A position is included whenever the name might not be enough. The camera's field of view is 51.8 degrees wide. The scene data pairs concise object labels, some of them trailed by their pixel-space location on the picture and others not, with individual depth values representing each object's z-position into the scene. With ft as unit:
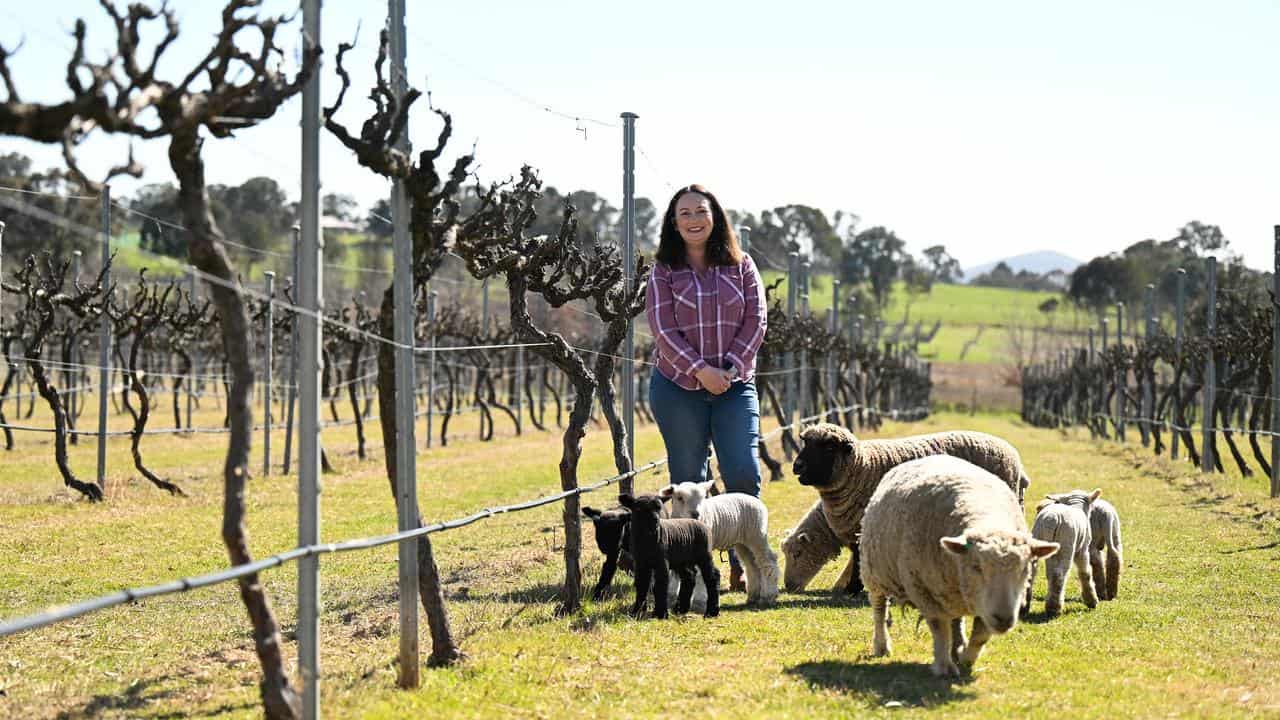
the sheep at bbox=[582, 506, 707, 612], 24.89
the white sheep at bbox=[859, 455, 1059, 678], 17.97
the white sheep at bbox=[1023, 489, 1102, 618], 25.36
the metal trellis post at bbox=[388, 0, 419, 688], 18.12
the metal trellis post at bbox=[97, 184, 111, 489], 48.73
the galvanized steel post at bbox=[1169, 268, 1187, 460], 84.17
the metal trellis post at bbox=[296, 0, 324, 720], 15.39
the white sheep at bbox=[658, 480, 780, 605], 24.81
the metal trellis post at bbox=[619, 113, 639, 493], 34.09
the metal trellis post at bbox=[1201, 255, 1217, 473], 69.51
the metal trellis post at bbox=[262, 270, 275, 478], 56.54
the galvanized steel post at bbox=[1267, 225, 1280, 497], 53.52
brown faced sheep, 26.40
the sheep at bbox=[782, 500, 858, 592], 28.55
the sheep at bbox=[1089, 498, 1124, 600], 27.81
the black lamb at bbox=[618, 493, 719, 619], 23.13
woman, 25.59
